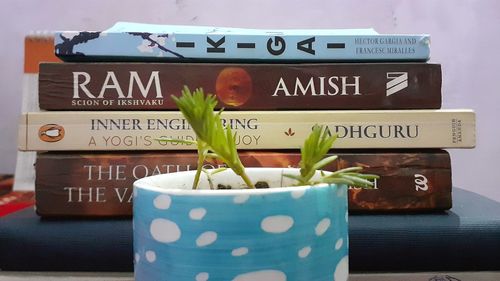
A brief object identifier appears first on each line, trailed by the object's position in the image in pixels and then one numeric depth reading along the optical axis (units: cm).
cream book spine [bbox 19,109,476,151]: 36
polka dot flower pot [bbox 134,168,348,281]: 20
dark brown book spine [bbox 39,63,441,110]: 37
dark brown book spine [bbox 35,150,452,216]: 36
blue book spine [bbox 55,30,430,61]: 37
